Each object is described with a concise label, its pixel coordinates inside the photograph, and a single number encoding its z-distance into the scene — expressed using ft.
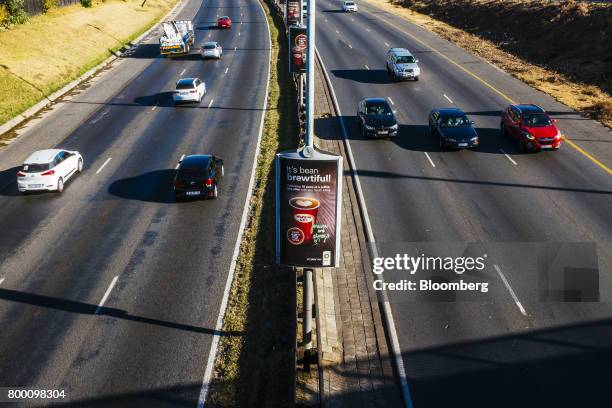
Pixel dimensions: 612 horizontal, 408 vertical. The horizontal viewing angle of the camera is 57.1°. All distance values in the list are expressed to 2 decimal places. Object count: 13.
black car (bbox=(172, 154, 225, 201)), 79.82
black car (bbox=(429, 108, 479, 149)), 94.94
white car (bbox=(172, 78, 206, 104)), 129.80
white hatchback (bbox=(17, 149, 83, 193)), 84.74
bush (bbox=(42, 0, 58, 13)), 220.64
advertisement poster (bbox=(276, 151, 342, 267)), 42.73
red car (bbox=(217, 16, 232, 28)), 240.94
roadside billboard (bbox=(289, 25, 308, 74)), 119.24
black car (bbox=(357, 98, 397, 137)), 101.86
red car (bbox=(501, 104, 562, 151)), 93.04
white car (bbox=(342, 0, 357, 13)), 270.87
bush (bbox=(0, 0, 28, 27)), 184.55
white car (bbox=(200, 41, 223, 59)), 181.16
